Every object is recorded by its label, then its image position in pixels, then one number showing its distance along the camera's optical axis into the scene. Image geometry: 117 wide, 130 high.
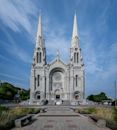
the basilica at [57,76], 36.54
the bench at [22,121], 6.08
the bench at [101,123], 6.02
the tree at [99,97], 49.88
